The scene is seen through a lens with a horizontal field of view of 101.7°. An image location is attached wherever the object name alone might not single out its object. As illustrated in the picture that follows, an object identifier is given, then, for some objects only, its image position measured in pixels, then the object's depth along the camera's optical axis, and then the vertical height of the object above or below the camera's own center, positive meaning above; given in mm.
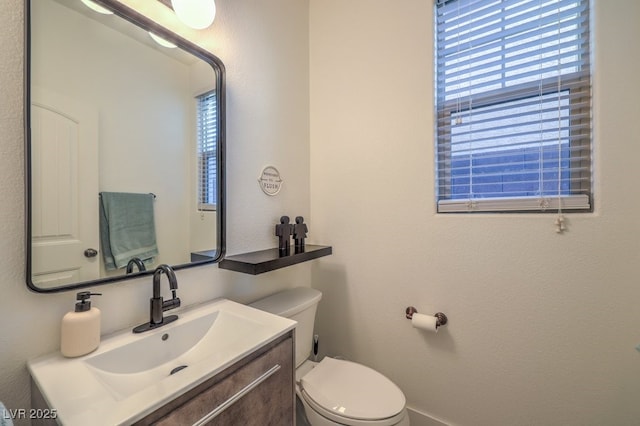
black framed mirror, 750 +235
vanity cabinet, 601 -493
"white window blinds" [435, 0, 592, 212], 1084 +491
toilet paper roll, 1278 -547
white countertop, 521 -399
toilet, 1026 -785
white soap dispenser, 713 -323
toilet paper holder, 1300 -531
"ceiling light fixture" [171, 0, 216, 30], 988 +781
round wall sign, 1410 +180
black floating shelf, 1091 -216
